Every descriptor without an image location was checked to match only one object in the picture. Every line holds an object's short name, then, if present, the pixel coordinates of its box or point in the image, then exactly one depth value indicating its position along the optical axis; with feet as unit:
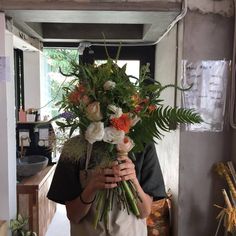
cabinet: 8.22
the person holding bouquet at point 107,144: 3.08
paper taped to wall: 6.29
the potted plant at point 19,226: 6.84
